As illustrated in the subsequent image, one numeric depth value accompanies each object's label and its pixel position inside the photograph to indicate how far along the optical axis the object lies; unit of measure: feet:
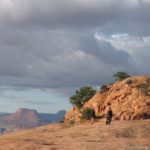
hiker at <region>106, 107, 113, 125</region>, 184.13
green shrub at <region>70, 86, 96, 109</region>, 266.77
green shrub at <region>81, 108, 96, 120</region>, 228.84
